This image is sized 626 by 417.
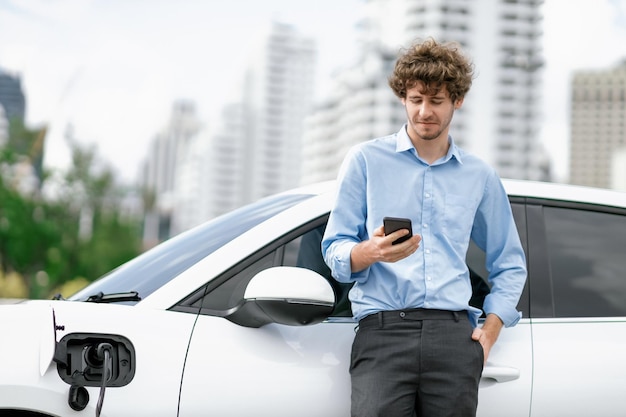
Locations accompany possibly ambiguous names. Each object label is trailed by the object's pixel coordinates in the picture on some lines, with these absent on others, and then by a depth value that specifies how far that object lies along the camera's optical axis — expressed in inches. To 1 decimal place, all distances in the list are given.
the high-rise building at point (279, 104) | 6481.3
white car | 107.1
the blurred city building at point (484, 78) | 4808.1
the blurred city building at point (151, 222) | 5703.7
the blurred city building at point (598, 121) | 6658.5
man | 107.6
